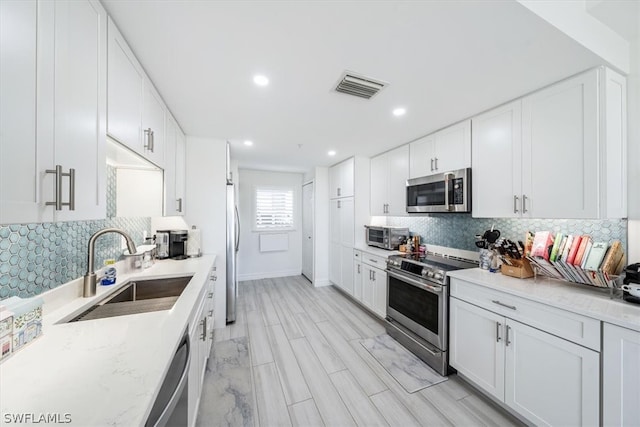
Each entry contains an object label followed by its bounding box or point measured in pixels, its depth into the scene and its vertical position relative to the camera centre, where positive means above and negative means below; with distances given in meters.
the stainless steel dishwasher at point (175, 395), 0.78 -0.69
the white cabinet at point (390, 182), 3.04 +0.47
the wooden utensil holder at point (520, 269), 1.84 -0.44
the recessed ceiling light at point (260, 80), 1.60 +0.94
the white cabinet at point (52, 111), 0.62 +0.34
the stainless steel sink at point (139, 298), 1.30 -0.56
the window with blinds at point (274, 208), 5.04 +0.13
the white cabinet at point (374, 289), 2.96 -1.02
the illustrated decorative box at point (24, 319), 0.87 -0.42
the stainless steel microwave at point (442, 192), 2.21 +0.23
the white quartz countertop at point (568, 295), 1.21 -0.51
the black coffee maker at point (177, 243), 2.58 -0.34
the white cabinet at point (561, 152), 1.45 +0.45
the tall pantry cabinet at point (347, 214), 3.76 +0.00
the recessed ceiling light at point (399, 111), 2.09 +0.95
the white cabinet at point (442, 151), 2.27 +0.68
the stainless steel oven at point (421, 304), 2.06 -0.90
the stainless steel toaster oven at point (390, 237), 3.20 -0.32
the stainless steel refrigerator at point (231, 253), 2.97 -0.51
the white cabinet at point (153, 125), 1.54 +0.65
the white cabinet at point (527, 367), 1.29 -1.00
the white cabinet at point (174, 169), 2.07 +0.45
